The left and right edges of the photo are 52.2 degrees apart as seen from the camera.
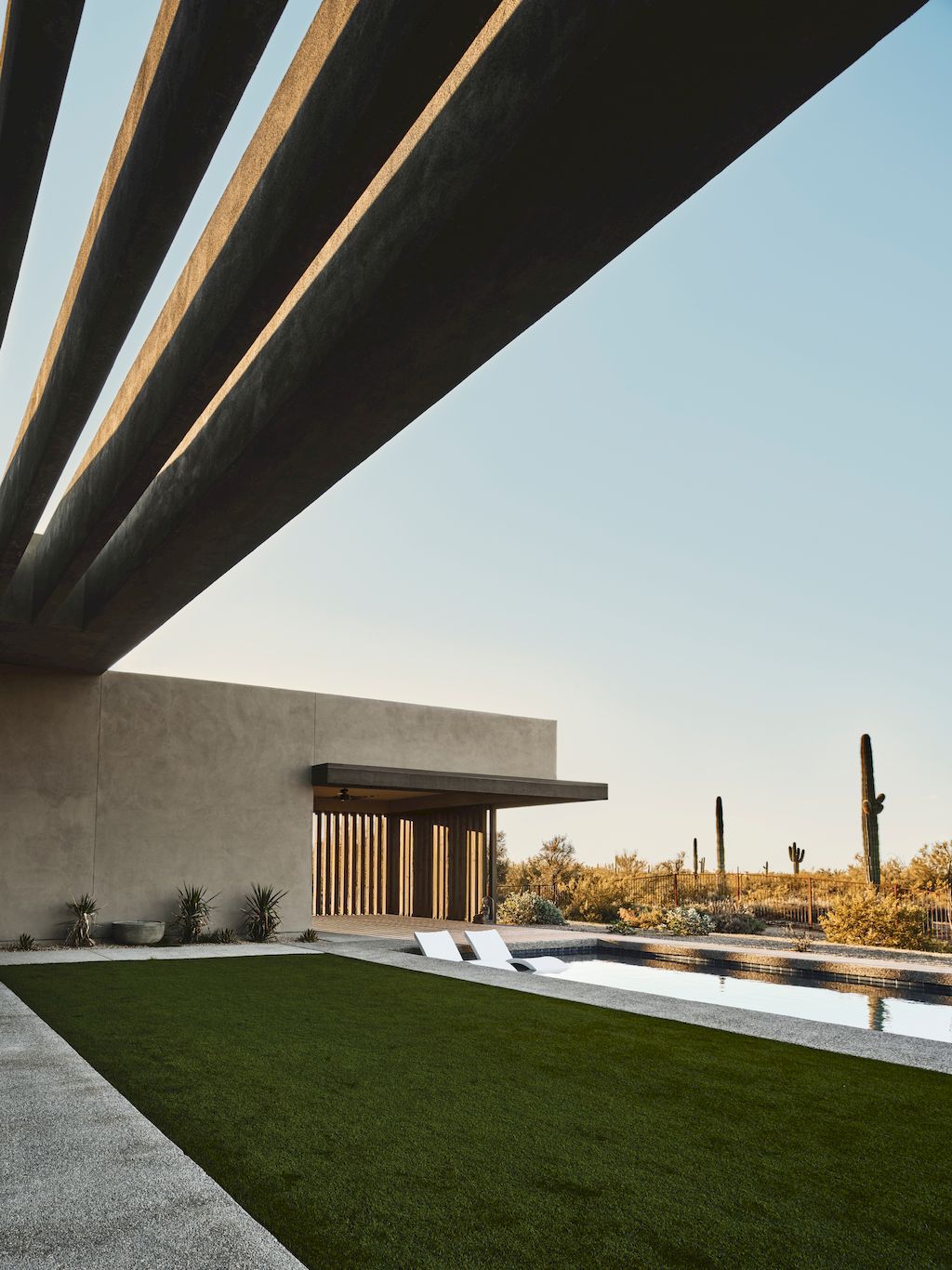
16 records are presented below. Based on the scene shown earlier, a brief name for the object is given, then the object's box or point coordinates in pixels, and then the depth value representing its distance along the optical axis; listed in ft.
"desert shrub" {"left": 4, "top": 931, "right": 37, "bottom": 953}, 40.71
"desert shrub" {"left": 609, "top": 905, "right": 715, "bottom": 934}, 55.83
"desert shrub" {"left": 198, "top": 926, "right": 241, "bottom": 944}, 45.68
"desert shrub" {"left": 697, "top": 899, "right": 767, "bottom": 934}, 58.18
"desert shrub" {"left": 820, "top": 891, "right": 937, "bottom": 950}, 48.98
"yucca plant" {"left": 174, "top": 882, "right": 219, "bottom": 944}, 45.24
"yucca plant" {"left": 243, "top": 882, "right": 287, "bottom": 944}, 46.83
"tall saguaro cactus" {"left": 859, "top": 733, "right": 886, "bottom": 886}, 72.69
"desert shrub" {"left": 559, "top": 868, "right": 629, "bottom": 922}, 69.26
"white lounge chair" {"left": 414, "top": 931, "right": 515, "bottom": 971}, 39.89
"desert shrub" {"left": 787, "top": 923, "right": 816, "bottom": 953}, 45.47
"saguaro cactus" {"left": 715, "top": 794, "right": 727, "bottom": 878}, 115.55
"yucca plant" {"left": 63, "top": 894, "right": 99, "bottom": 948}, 42.65
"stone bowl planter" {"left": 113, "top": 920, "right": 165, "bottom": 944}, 43.16
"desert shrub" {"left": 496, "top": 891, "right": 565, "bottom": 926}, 63.31
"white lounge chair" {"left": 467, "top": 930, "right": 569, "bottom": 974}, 41.91
